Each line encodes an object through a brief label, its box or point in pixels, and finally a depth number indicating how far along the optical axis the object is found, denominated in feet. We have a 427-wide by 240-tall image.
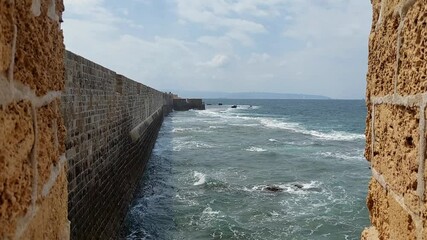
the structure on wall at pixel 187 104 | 230.68
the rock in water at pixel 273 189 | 49.57
